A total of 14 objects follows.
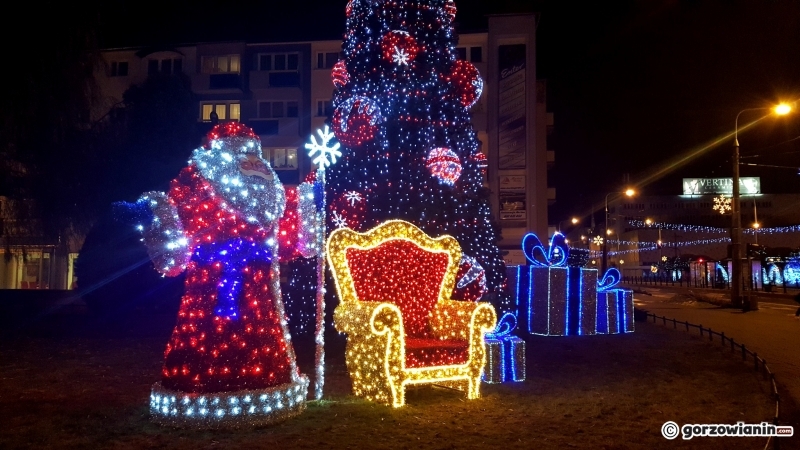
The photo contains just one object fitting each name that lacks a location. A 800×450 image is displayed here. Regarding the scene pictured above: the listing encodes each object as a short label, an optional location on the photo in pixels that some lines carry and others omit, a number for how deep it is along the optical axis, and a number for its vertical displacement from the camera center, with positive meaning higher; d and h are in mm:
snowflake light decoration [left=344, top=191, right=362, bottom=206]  11961 +1347
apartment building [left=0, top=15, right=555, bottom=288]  32406 +9046
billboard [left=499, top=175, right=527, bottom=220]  32469 +3697
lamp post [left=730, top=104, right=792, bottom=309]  20734 +784
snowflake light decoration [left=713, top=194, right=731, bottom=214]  58538 +6096
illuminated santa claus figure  5914 -169
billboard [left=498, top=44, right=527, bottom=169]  32184 +8008
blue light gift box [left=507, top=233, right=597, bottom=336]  14133 -405
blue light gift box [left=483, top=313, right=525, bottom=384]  8414 -1112
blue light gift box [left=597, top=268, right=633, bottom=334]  14914 -807
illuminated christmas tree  11758 +2669
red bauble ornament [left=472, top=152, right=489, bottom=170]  12523 +2137
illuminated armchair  6883 -474
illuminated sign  70875 +9372
